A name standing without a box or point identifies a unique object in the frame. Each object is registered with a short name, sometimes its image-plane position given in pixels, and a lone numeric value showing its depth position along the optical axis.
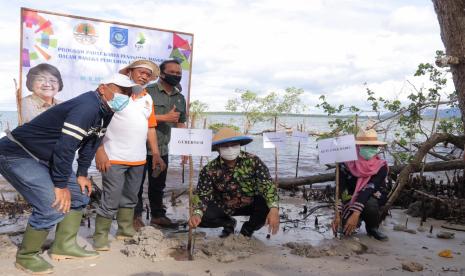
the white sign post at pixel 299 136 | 6.01
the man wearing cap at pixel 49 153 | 3.01
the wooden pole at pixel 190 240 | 3.63
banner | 4.91
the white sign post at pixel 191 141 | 3.75
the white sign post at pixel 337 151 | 4.27
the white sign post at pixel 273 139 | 5.46
